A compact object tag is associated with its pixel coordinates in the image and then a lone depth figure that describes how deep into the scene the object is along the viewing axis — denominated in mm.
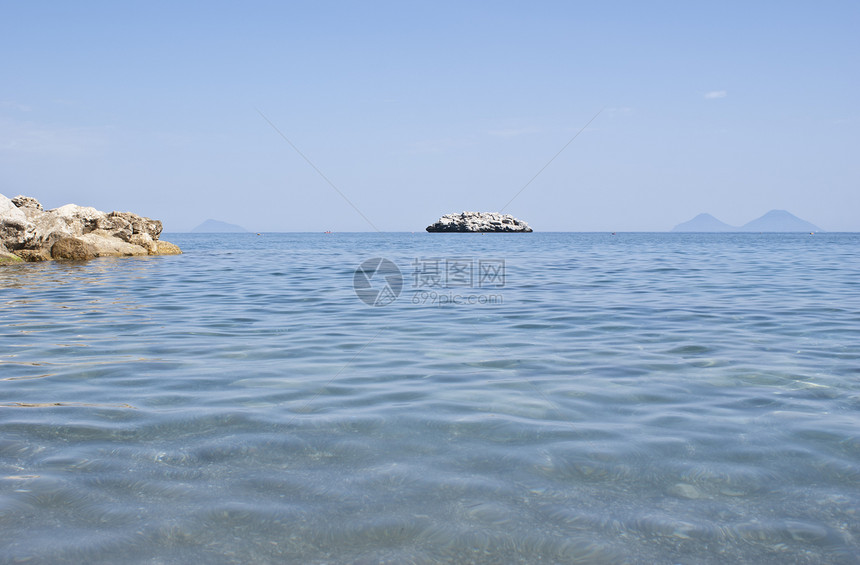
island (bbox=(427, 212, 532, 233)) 164250
